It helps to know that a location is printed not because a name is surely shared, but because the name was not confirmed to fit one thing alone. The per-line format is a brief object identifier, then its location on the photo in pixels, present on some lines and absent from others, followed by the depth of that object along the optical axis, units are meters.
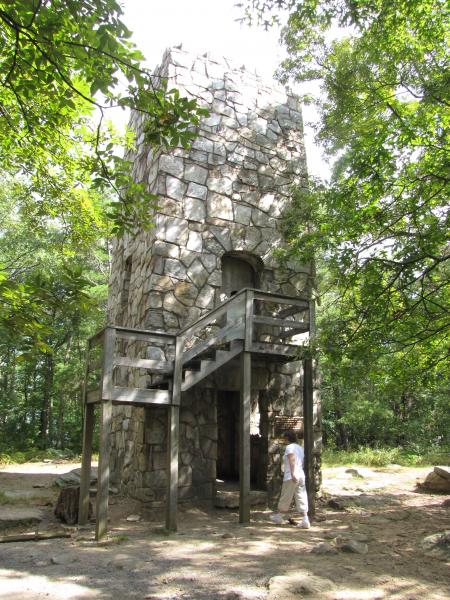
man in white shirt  7.29
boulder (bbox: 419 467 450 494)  10.59
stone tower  8.66
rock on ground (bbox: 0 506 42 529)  6.96
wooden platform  6.75
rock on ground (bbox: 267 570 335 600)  4.14
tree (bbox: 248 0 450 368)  7.20
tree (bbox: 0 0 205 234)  3.72
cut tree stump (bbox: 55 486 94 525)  7.29
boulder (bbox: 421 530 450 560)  5.50
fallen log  6.11
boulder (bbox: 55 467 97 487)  9.83
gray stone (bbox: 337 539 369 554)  5.58
